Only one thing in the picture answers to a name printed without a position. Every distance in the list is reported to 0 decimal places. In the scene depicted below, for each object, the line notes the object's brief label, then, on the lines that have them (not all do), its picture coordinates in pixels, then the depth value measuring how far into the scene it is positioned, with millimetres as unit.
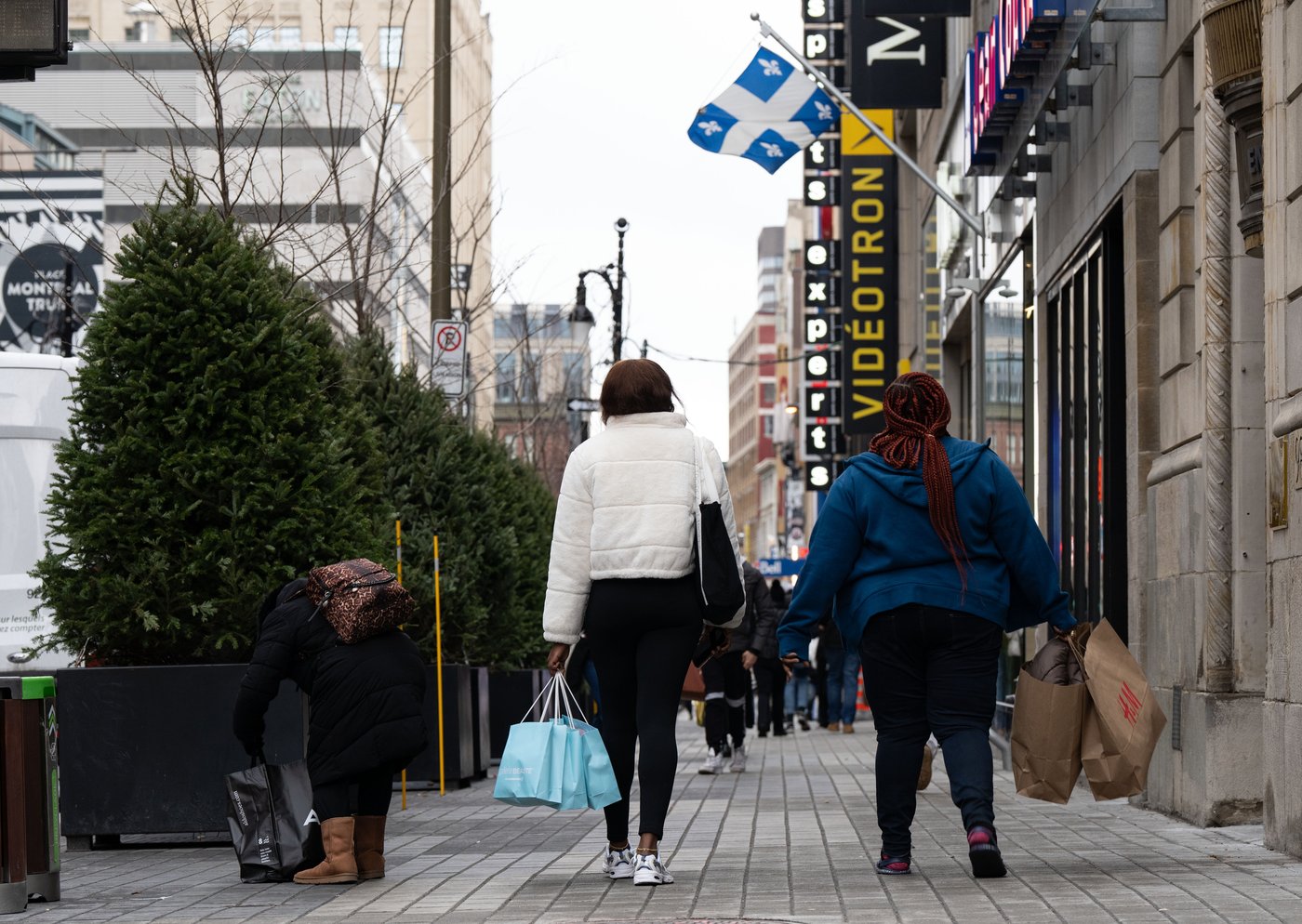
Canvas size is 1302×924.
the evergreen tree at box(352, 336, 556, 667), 16328
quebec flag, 21594
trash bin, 7766
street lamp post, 34469
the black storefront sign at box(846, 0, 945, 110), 24172
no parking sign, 20234
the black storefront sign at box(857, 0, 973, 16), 19453
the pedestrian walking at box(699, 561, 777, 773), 16234
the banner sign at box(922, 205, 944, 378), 27078
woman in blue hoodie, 7906
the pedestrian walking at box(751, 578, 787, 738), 23234
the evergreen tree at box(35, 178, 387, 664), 10281
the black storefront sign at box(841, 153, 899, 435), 33438
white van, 14344
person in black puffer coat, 8500
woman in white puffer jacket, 7965
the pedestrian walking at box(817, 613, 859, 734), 25422
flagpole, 19312
